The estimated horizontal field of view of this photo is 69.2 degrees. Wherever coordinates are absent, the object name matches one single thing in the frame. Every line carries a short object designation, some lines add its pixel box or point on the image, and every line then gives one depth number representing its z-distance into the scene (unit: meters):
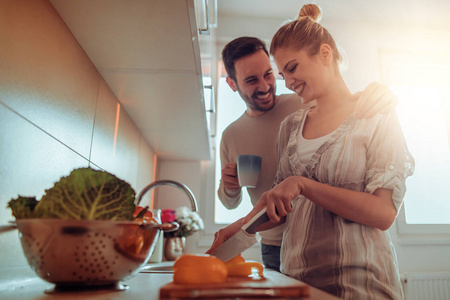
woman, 0.69
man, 1.27
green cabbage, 0.44
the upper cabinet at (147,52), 0.74
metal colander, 0.42
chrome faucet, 1.29
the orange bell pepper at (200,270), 0.45
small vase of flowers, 1.68
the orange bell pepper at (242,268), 0.57
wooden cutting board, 0.38
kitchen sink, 1.04
